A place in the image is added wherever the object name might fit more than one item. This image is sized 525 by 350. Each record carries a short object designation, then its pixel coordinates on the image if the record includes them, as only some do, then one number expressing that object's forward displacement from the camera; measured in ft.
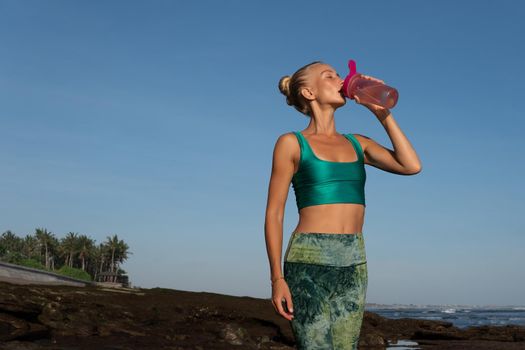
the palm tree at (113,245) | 327.06
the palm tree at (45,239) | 306.14
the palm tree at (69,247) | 311.06
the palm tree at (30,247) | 311.06
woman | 9.86
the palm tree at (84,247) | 315.78
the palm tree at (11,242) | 317.01
